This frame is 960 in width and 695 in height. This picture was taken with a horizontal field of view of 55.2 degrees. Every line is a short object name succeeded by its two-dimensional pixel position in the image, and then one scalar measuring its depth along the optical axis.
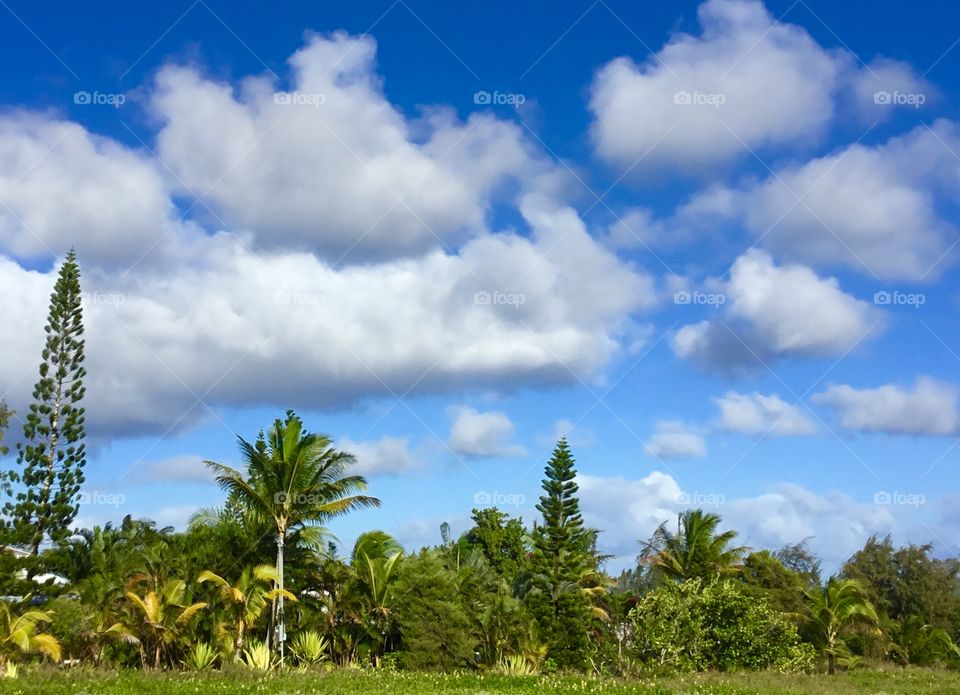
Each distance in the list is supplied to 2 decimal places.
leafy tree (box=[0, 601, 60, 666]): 20.00
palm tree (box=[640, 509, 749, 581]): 35.81
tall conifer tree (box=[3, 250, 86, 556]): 35.34
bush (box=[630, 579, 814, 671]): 23.64
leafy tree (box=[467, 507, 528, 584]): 39.09
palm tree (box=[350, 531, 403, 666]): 26.53
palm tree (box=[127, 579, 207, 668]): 22.95
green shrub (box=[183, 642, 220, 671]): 21.64
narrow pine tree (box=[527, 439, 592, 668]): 30.14
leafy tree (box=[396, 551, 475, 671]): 24.92
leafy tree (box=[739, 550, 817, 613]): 36.06
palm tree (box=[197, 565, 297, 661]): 24.00
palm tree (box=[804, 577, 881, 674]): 33.62
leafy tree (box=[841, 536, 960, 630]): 41.91
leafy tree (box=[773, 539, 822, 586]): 52.35
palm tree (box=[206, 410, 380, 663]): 25.58
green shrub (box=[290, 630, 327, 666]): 24.71
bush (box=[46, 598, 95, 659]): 22.83
